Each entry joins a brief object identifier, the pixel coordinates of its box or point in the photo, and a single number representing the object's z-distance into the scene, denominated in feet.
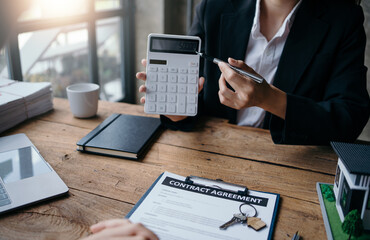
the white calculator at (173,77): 3.50
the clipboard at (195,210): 2.10
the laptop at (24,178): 2.40
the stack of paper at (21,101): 3.55
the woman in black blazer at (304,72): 3.28
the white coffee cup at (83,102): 3.82
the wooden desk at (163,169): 2.22
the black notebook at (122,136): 3.08
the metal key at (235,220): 2.15
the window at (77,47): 5.84
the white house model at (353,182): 2.04
